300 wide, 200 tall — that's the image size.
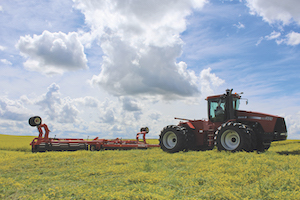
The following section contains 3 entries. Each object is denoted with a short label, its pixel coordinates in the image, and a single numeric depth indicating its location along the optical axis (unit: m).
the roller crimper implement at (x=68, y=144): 14.16
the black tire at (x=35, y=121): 14.68
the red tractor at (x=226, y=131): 10.71
